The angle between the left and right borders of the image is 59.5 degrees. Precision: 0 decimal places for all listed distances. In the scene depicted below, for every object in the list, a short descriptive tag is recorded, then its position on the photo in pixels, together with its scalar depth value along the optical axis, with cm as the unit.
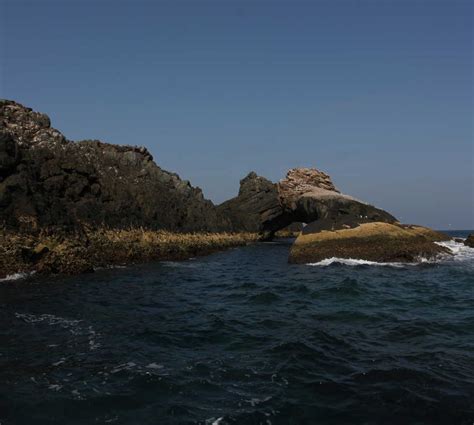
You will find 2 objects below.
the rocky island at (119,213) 2706
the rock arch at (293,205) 4766
